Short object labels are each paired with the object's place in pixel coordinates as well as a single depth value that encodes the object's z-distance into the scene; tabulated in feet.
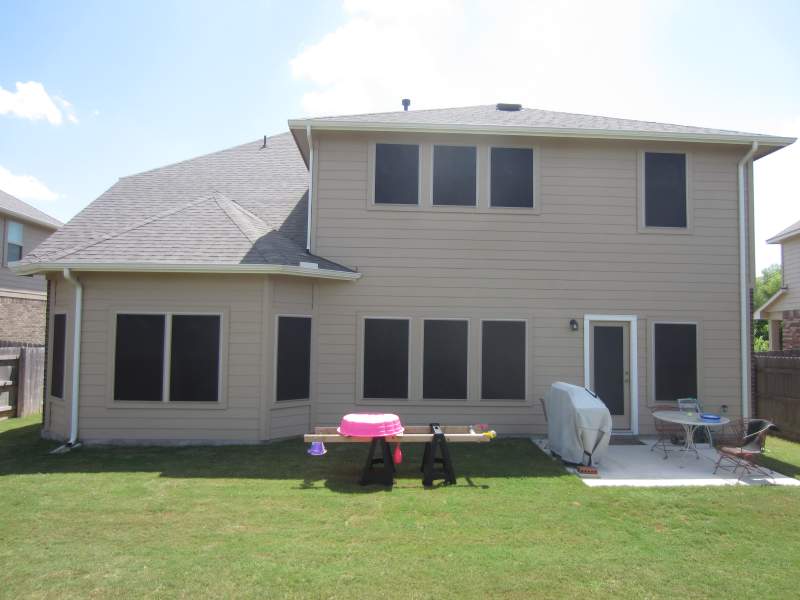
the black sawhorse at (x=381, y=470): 18.78
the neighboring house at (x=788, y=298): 50.80
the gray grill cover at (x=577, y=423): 21.06
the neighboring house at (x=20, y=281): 48.20
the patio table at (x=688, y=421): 22.09
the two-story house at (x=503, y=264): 27.32
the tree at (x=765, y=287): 115.34
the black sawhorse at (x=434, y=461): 19.10
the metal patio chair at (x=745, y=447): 20.55
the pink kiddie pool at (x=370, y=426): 18.89
